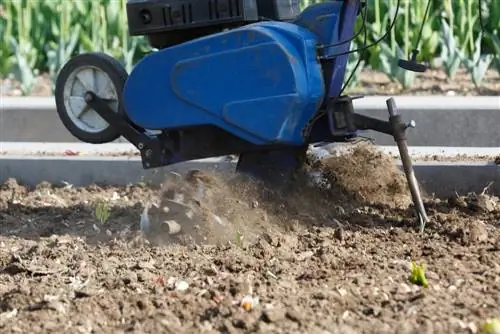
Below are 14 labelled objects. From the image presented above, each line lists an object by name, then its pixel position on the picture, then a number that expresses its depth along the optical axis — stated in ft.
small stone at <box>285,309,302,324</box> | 23.30
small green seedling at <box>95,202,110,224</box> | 34.76
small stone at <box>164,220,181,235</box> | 31.12
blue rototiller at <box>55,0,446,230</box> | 30.35
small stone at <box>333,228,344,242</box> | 30.19
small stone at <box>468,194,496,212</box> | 32.76
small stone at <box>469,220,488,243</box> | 29.25
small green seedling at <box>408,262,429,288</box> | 25.41
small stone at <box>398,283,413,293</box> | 25.02
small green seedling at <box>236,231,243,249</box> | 29.96
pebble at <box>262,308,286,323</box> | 23.31
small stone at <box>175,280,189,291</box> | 26.09
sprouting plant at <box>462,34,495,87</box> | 51.39
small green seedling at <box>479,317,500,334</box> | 21.71
